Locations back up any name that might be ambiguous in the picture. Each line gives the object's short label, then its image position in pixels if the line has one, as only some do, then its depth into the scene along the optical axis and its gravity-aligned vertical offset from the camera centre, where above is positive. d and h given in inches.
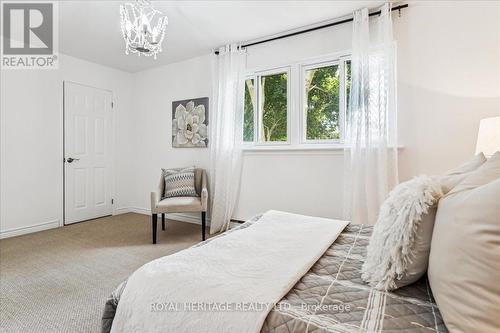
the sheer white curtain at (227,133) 136.6 +17.2
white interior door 154.2 +8.6
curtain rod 101.8 +61.0
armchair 122.3 -17.7
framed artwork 153.8 +25.6
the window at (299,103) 119.6 +30.3
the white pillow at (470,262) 24.0 -9.4
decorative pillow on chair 137.3 -8.8
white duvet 31.9 -15.8
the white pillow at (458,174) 38.1 -1.2
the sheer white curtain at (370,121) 100.7 +17.7
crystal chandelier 85.6 +43.5
